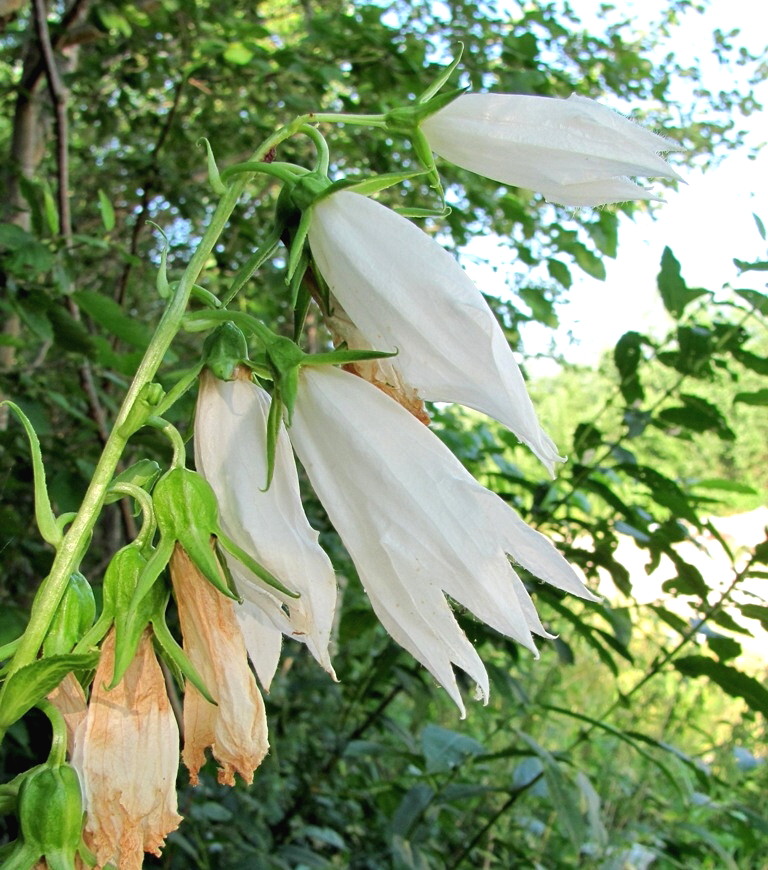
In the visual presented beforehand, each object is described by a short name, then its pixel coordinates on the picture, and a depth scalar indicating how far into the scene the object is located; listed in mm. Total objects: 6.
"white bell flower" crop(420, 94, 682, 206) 154
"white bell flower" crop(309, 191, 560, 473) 146
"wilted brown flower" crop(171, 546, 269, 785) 153
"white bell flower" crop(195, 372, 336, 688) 151
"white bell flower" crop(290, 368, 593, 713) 148
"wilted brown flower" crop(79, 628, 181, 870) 149
